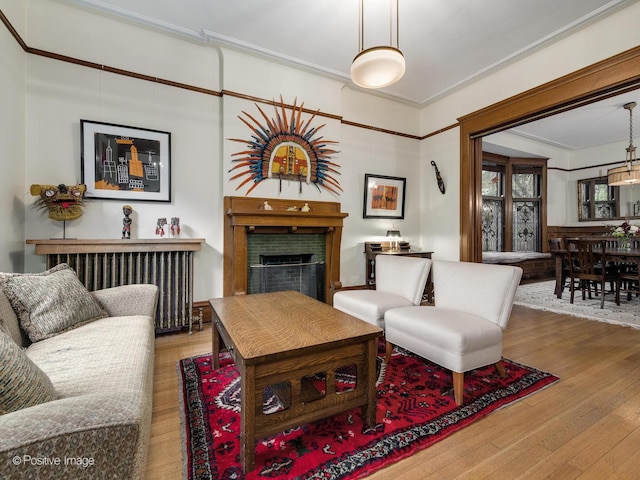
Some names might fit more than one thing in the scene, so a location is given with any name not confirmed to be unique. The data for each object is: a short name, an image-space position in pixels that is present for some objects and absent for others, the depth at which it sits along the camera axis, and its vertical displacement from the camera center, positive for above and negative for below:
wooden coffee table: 1.25 -0.57
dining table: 3.89 -0.26
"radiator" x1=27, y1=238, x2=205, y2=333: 2.52 -0.24
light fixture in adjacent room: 5.22 +1.15
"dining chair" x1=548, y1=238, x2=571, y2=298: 4.66 -0.41
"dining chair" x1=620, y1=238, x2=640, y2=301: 4.17 -0.52
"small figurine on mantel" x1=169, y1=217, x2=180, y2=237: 3.10 +0.12
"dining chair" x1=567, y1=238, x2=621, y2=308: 4.04 -0.42
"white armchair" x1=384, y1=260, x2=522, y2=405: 1.77 -0.55
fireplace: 3.27 +0.10
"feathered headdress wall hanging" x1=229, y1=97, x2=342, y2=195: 3.47 +1.08
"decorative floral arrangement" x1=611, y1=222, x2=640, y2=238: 4.60 +0.11
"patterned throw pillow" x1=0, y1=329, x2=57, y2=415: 0.76 -0.39
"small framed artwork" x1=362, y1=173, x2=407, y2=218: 4.43 +0.66
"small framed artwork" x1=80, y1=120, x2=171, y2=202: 2.82 +0.77
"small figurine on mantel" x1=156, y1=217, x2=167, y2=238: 3.03 +0.13
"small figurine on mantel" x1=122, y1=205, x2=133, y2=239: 2.87 +0.15
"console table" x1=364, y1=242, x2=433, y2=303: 4.24 -0.23
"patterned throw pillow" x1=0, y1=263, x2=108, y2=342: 1.60 -0.37
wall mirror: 6.56 +0.88
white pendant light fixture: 2.15 +1.29
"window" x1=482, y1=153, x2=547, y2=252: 6.95 +0.85
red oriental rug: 1.29 -0.98
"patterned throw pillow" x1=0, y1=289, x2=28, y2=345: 1.46 -0.41
